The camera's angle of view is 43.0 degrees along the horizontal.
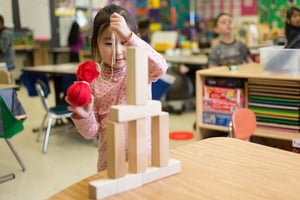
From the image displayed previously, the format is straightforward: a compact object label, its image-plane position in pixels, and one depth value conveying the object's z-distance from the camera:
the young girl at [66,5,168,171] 0.98
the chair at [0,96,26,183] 2.46
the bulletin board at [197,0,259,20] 7.12
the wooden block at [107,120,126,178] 0.84
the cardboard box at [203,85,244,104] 2.41
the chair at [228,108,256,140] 1.63
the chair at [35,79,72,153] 3.28
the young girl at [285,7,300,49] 2.81
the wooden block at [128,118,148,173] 0.87
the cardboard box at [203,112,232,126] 2.47
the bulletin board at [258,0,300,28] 6.34
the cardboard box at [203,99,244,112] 2.42
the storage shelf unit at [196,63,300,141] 2.21
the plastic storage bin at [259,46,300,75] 2.13
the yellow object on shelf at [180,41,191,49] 5.95
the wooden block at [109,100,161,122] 0.83
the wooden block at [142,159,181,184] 0.90
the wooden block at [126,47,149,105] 0.85
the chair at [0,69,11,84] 2.73
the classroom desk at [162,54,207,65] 4.16
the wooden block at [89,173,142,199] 0.83
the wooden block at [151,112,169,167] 0.91
